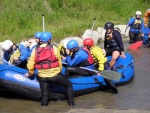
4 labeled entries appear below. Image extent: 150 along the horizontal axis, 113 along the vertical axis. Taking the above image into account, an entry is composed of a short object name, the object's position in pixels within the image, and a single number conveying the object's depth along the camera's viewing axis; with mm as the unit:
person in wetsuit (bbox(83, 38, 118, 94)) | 11023
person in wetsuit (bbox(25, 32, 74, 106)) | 9433
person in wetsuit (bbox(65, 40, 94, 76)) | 10776
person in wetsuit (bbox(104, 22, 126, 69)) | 12375
